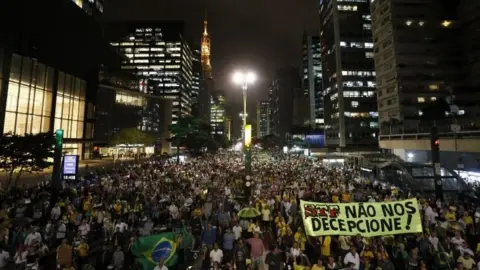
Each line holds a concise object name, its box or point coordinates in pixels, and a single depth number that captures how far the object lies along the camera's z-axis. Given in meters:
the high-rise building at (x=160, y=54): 156.62
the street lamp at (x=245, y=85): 18.16
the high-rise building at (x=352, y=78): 90.06
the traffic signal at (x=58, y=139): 20.12
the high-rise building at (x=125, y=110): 65.44
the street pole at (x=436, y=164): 17.91
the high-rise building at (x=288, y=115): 197.62
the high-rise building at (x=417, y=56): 61.34
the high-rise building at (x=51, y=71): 34.97
